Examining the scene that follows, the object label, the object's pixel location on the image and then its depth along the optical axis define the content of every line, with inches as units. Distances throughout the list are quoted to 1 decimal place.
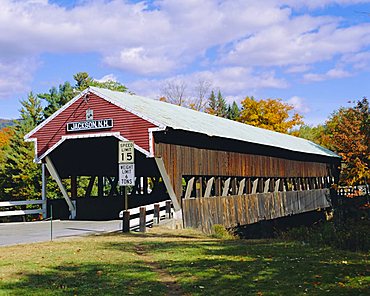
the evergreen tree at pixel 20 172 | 1249.4
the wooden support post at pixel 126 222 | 657.6
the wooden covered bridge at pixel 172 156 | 779.4
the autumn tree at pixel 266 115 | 2197.3
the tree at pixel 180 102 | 2406.5
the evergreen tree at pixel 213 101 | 3609.0
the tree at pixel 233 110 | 3549.7
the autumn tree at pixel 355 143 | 1422.6
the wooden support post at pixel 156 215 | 724.0
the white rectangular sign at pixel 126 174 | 584.7
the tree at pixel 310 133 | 2470.5
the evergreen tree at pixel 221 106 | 3544.5
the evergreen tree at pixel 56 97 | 1667.1
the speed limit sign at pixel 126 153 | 603.4
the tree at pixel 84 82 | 2032.5
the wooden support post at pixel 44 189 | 917.0
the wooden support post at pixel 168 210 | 772.0
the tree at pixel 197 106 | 2444.6
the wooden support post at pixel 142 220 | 660.7
